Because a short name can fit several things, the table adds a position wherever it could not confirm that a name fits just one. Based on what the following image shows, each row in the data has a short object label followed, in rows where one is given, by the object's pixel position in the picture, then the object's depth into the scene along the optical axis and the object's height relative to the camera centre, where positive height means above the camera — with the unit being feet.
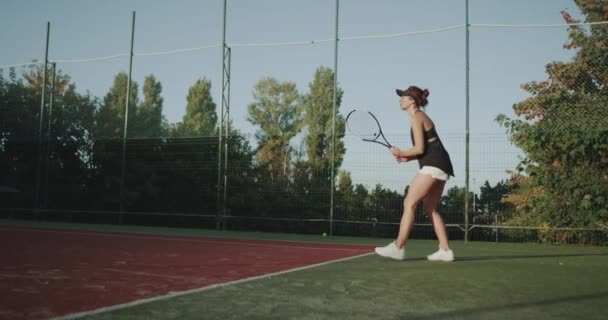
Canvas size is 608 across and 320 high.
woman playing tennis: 15.34 +1.15
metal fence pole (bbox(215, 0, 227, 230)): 36.27 +1.77
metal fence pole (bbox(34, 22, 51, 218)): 43.21 +4.03
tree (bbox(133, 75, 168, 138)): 40.09 +6.02
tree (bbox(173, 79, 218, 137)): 38.91 +6.39
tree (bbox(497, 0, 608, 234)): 27.40 +3.42
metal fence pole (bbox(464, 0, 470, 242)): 28.99 +1.49
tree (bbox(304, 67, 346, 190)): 33.04 +3.86
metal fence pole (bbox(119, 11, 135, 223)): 39.70 +2.87
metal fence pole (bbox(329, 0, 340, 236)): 32.71 +2.46
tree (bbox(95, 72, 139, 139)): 41.34 +7.03
